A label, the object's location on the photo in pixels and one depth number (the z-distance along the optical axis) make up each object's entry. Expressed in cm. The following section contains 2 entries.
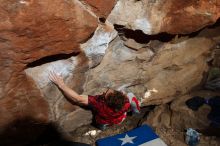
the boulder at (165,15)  346
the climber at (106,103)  360
